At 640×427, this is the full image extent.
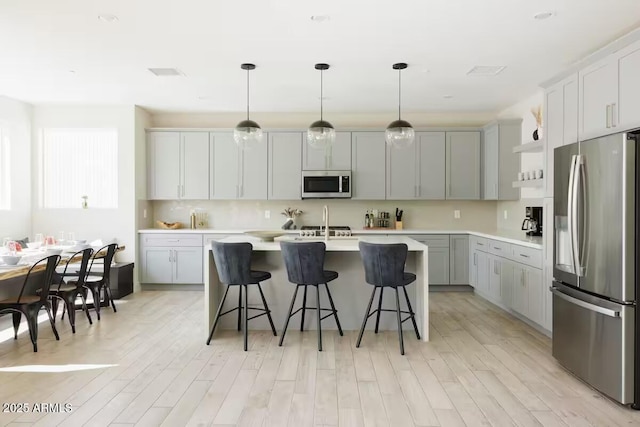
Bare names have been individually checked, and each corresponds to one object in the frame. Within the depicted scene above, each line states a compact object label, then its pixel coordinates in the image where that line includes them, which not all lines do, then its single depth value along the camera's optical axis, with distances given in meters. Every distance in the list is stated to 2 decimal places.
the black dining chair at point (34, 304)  3.79
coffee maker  5.12
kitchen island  4.40
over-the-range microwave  6.61
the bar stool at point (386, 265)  3.74
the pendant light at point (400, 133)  4.39
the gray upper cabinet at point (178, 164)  6.70
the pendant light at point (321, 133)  4.45
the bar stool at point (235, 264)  3.84
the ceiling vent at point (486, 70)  4.57
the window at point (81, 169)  6.48
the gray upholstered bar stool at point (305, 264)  3.82
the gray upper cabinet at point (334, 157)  6.67
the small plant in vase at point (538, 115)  5.31
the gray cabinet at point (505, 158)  6.15
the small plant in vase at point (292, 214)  6.82
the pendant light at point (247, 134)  4.42
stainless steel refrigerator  2.69
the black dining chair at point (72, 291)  4.35
